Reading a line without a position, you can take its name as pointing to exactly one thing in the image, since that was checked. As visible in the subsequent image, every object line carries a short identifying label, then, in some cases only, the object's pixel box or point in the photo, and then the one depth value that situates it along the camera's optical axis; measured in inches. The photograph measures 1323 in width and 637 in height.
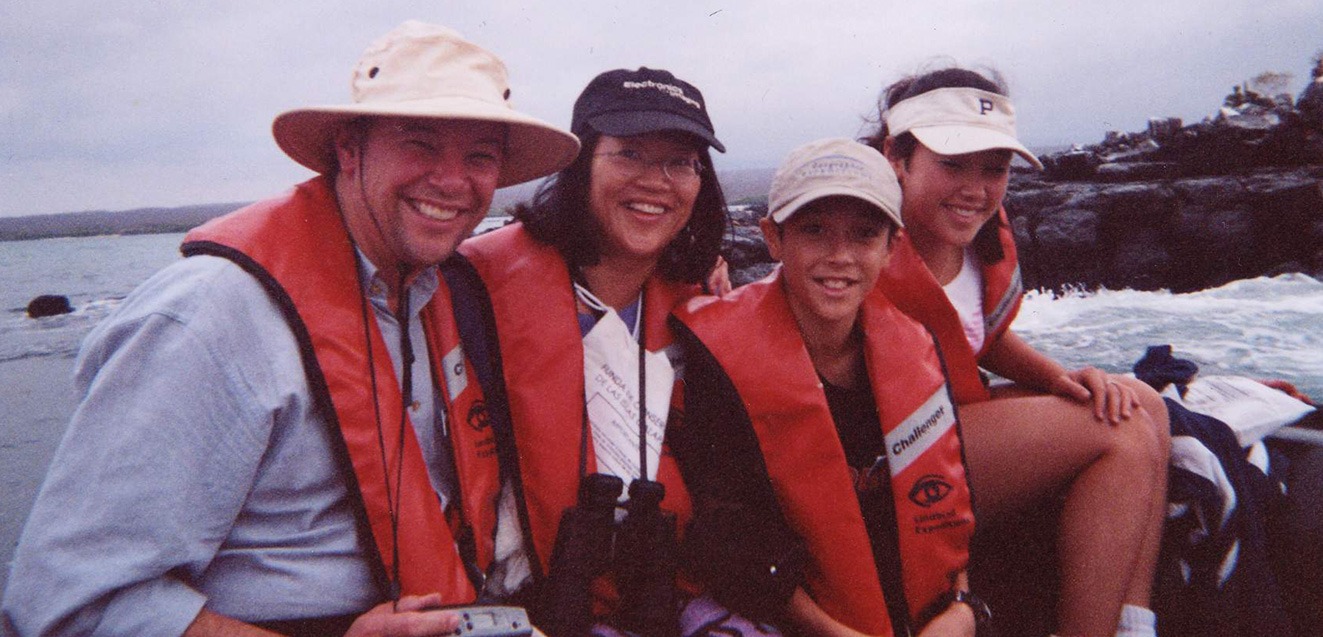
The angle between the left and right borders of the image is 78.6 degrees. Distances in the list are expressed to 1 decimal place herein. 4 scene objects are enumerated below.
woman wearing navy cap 91.9
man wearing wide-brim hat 57.5
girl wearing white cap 98.5
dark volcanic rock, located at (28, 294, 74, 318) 768.3
